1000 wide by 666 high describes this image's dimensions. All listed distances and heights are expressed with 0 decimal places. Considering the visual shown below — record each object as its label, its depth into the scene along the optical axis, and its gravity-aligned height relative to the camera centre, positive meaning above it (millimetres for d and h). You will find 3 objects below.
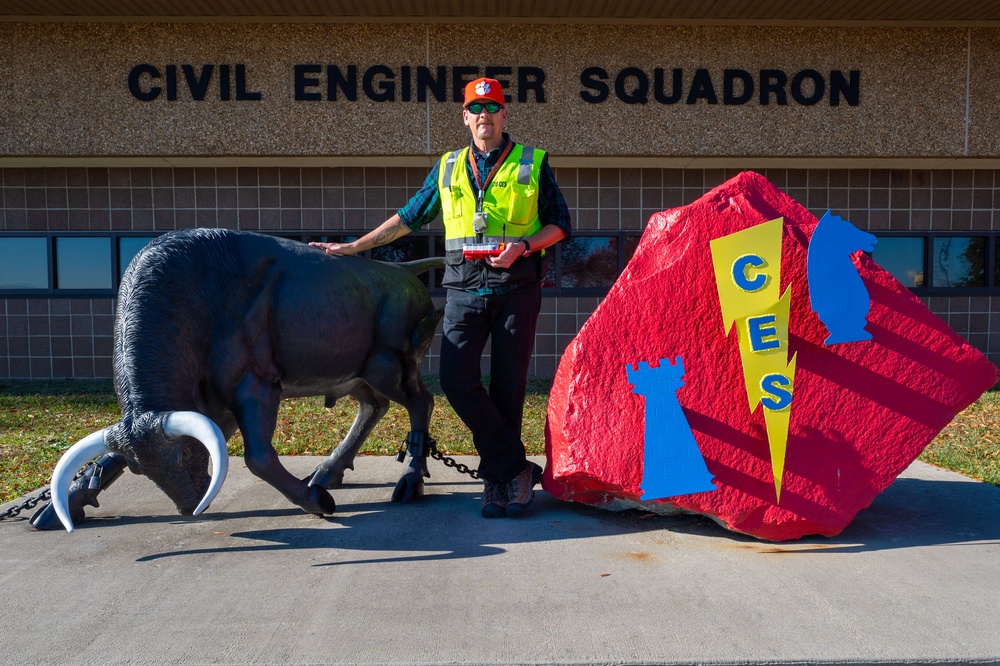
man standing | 3506 +93
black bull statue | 2914 -249
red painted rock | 3209 -419
